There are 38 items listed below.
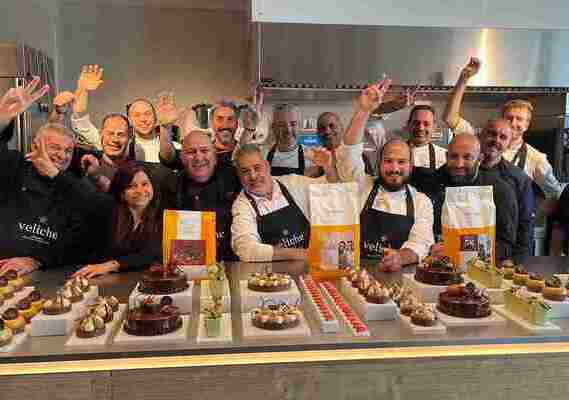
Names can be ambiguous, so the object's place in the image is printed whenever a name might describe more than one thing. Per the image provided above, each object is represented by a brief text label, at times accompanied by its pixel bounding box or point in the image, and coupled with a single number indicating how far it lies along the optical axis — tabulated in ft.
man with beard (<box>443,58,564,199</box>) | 9.90
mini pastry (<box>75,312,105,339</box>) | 4.31
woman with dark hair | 6.84
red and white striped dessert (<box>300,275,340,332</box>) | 4.54
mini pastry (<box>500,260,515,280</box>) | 5.90
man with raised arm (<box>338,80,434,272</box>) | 7.50
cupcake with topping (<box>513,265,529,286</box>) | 5.63
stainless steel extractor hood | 12.49
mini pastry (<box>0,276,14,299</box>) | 5.22
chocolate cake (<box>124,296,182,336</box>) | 4.37
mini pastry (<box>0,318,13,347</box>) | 4.14
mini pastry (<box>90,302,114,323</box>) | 4.61
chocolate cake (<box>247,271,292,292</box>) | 5.30
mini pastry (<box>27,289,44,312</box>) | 4.86
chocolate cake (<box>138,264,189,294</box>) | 5.14
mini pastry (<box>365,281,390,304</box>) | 4.91
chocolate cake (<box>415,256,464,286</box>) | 5.50
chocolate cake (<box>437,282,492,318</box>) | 4.81
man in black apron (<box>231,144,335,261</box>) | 7.27
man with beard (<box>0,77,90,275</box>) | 7.15
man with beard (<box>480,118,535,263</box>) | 8.38
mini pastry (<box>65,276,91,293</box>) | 5.27
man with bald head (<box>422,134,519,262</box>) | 7.95
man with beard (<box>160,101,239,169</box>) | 9.07
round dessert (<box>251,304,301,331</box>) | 4.52
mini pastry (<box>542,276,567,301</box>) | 5.06
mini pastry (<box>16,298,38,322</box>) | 4.67
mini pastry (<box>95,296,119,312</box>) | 4.91
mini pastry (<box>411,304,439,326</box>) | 4.59
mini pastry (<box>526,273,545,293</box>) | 5.38
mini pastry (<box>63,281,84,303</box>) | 4.94
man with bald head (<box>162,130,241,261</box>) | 7.65
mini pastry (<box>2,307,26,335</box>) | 4.39
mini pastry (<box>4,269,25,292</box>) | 5.52
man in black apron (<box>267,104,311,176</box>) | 10.21
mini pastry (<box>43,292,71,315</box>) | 4.55
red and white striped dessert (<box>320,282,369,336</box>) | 4.51
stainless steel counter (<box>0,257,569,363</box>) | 4.05
